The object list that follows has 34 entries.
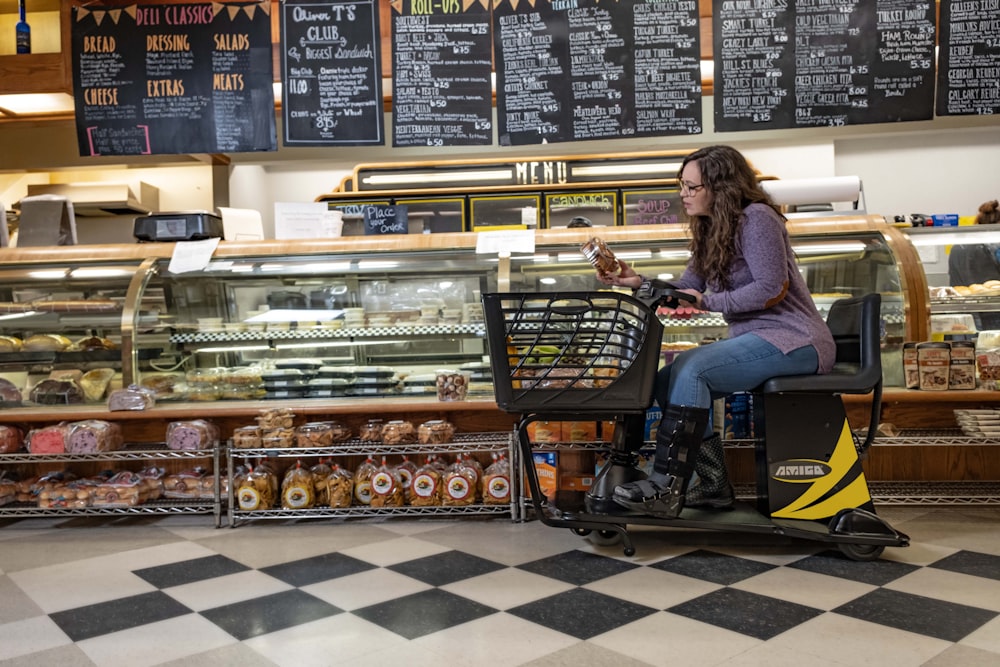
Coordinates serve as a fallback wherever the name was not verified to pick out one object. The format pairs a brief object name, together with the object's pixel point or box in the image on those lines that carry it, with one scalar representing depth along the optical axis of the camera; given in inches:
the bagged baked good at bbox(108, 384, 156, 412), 135.0
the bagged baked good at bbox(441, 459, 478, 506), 131.7
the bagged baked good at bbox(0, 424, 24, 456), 137.3
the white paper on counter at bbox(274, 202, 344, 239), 153.4
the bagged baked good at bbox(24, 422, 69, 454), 133.5
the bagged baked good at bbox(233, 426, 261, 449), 132.1
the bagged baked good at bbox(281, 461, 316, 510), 132.6
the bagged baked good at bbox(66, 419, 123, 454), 132.4
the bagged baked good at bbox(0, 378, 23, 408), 147.3
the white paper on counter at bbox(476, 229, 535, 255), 140.7
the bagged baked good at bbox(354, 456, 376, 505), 133.8
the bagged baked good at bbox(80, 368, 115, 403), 145.7
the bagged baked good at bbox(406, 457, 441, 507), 131.9
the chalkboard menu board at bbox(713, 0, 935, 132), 161.2
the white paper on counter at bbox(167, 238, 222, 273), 142.9
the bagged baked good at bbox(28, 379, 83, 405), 145.3
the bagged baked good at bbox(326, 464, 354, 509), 133.8
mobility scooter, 103.7
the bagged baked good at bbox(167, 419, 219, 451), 134.3
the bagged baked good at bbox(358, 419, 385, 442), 136.3
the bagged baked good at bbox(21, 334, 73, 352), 148.6
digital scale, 152.2
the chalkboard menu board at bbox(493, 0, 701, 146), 164.4
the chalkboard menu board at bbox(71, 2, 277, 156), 169.5
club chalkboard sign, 168.4
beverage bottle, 177.3
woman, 103.5
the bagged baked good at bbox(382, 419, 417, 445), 133.7
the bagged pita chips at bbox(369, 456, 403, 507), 132.6
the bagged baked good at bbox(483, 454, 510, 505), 131.4
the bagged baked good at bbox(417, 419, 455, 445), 133.4
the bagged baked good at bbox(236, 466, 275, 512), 132.3
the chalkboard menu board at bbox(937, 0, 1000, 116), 161.0
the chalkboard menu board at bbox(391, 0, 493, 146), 167.6
